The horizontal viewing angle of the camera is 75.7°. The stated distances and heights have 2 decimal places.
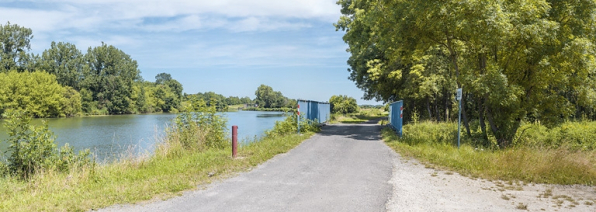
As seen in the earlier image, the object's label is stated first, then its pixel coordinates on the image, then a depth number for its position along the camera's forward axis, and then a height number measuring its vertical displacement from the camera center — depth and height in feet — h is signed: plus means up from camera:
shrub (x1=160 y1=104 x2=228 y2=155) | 40.78 -2.77
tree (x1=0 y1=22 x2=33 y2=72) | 222.48 +36.40
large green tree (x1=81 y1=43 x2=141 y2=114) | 280.92 +20.64
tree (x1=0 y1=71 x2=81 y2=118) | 194.49 +6.35
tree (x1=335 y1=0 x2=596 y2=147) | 40.04 +6.88
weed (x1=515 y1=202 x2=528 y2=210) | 19.20 -5.07
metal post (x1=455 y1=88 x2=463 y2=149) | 37.27 +1.20
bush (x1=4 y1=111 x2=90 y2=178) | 31.48 -3.58
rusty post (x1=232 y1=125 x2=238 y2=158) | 33.58 -3.14
